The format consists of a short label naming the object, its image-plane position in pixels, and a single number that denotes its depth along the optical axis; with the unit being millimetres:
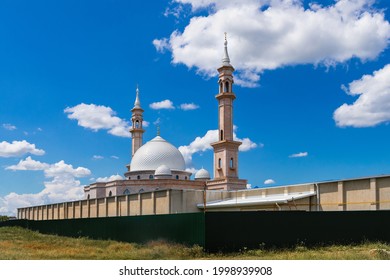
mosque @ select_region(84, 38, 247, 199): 58938
